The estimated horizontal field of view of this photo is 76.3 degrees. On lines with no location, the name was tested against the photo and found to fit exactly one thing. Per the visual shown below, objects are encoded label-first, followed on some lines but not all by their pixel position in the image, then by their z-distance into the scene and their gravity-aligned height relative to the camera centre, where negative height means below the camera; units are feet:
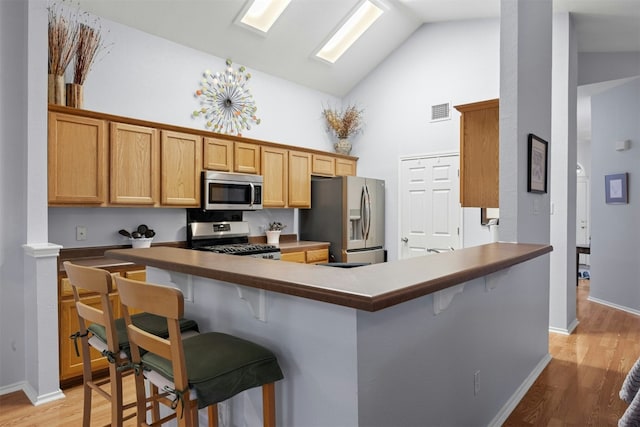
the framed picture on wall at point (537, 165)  9.65 +1.16
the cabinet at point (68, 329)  9.39 -2.72
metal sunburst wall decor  14.33 +4.06
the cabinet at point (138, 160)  9.96 +1.53
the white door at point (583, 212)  27.35 -0.07
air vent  16.80 +4.16
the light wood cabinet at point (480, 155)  10.68 +1.51
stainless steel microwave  13.06 +0.70
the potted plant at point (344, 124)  18.98 +4.10
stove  13.19 -0.96
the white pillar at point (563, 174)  13.52 +1.27
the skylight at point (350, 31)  15.80 +7.33
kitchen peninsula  4.24 -1.50
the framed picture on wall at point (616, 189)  16.19 +0.91
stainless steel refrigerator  16.34 -0.25
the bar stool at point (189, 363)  4.12 -1.69
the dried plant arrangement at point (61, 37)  10.07 +4.50
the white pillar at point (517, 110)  9.09 +2.32
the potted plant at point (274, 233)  15.93 -0.83
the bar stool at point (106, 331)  5.24 -1.73
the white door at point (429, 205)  16.61 +0.27
